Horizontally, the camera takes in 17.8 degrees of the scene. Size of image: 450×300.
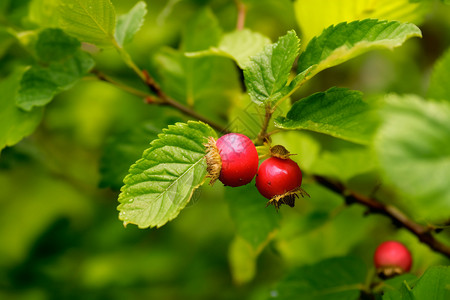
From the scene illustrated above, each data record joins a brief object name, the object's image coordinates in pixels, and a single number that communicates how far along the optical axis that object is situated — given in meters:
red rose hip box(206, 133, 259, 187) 0.39
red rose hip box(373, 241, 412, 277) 0.45
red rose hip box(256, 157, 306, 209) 0.39
